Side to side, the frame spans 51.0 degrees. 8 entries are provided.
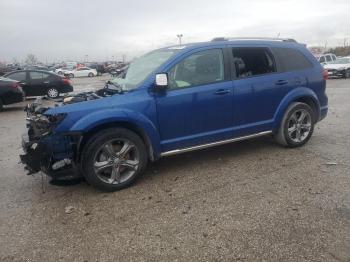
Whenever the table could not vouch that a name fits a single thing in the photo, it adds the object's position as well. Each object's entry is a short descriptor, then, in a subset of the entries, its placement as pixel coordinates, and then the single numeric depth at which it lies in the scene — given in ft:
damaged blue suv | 14.99
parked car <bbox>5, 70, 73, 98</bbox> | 55.47
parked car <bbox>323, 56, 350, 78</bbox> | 85.21
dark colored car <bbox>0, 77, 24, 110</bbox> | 43.68
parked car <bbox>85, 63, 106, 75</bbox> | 172.86
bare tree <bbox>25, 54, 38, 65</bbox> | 411.87
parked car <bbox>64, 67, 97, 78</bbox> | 162.52
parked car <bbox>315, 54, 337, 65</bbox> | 97.70
